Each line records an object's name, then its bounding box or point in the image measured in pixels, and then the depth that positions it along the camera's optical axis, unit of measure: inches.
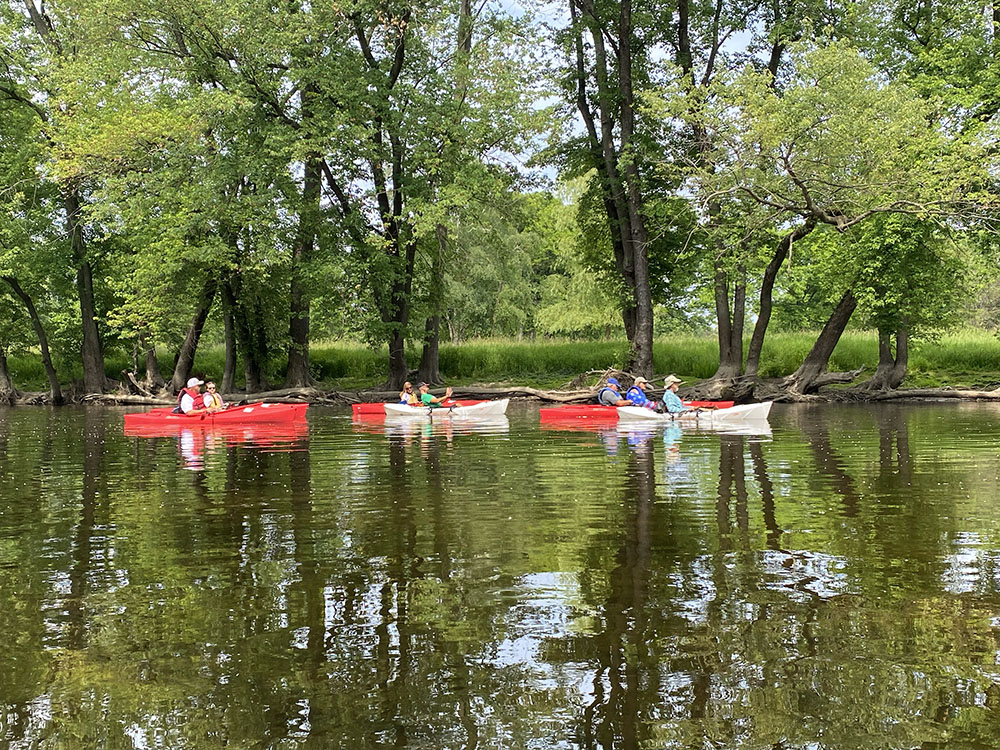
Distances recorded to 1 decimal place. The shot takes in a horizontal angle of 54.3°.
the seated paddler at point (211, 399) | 957.8
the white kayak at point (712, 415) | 810.8
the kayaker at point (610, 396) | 951.6
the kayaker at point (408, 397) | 1051.1
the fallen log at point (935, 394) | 1113.4
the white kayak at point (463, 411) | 992.2
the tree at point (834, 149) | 934.4
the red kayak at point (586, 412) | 910.4
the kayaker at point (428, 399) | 1011.4
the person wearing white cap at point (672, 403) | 867.7
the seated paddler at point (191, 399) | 942.4
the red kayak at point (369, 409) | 1055.0
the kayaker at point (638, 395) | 917.2
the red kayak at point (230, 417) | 930.1
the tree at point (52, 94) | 1268.5
